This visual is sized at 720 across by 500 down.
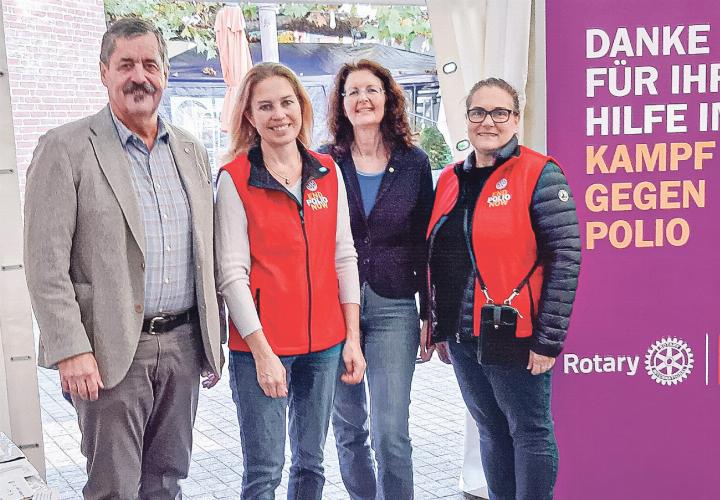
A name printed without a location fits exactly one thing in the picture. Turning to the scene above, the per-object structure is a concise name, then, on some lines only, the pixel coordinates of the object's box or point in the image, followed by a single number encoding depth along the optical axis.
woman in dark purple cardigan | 2.10
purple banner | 2.30
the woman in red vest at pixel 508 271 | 1.96
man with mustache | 1.68
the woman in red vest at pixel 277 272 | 1.90
